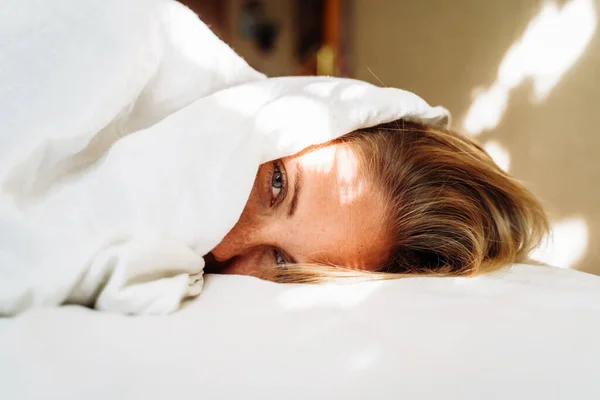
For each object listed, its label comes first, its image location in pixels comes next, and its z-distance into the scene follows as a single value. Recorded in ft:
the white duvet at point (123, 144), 1.45
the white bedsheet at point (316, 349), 1.07
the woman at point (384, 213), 2.16
